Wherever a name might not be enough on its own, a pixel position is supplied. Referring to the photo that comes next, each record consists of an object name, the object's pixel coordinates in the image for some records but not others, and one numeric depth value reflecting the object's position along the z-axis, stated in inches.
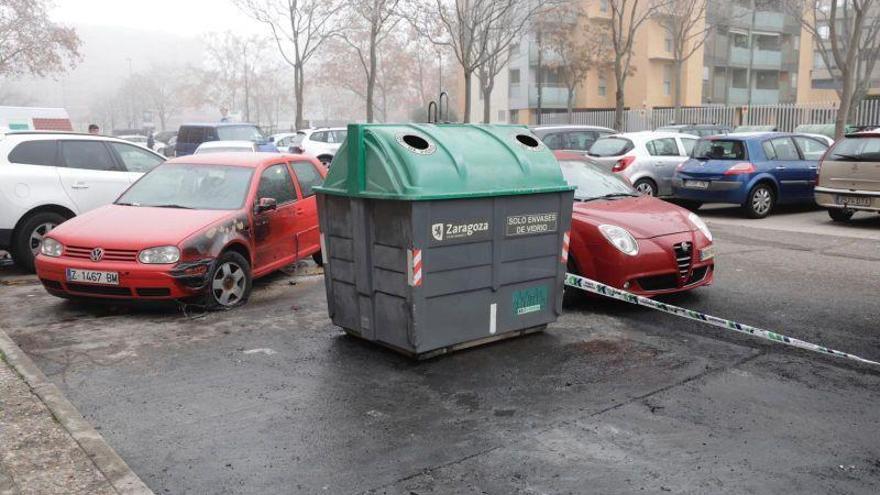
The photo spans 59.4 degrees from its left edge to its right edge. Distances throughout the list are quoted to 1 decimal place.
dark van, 836.6
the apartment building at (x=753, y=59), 1950.1
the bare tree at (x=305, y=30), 1403.8
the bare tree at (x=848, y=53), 803.4
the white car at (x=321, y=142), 879.1
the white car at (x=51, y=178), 355.3
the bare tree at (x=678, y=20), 1346.0
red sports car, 273.7
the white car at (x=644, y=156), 615.8
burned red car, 268.5
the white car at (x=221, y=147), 697.6
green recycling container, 209.5
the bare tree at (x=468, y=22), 1026.7
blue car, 550.0
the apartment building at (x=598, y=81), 1807.3
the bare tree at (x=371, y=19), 1172.5
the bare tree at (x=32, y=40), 1380.4
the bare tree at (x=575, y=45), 1644.9
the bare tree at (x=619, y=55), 1130.0
